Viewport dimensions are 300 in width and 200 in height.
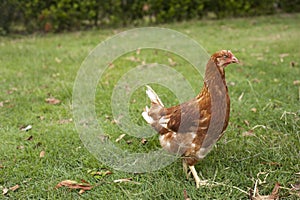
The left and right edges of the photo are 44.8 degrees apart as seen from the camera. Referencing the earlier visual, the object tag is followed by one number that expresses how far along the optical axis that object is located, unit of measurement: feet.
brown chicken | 8.89
